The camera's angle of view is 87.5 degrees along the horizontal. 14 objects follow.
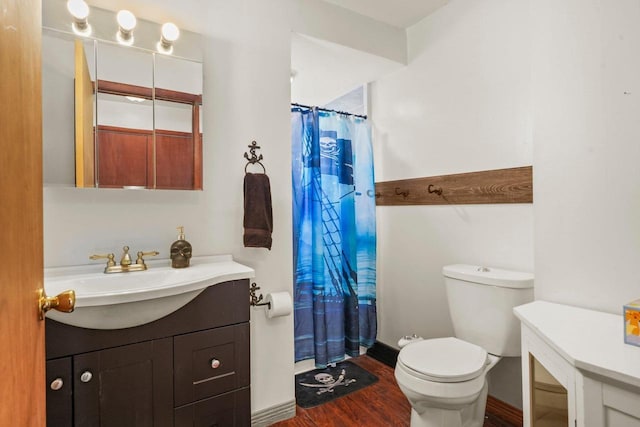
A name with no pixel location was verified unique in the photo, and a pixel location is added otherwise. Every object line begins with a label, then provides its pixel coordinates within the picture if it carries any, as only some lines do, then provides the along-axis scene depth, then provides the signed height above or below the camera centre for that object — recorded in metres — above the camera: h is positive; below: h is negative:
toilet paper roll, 1.75 -0.48
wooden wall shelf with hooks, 1.76 +0.15
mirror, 1.38 +0.45
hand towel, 1.72 +0.01
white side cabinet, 0.83 -0.44
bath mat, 2.03 -1.11
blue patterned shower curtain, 2.35 -0.16
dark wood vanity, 1.09 -0.55
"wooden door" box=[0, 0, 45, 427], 0.51 +0.01
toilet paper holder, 1.77 -0.44
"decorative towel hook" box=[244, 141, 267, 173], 1.82 +0.32
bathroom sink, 1.09 -0.27
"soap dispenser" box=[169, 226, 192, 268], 1.54 -0.17
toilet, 1.38 -0.66
